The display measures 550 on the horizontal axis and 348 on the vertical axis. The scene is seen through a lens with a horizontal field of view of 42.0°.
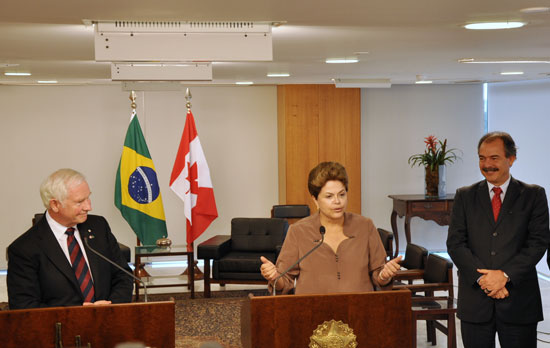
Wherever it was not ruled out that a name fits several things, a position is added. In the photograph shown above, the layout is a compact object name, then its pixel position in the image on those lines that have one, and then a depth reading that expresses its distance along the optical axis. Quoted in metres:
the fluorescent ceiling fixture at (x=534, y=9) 3.92
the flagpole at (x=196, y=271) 9.11
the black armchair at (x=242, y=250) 8.11
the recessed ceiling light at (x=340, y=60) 6.93
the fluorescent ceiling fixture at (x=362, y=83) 9.35
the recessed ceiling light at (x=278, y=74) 8.74
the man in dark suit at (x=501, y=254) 3.82
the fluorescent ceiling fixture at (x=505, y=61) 7.02
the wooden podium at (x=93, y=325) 2.73
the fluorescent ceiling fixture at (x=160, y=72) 4.65
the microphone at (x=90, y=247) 3.20
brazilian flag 8.98
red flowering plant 10.49
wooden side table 10.27
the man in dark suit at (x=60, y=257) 3.20
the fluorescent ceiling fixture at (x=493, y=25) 4.54
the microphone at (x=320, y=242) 3.11
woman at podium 3.34
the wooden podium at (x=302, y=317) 2.95
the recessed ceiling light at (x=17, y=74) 8.41
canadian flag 9.00
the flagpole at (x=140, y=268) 8.99
